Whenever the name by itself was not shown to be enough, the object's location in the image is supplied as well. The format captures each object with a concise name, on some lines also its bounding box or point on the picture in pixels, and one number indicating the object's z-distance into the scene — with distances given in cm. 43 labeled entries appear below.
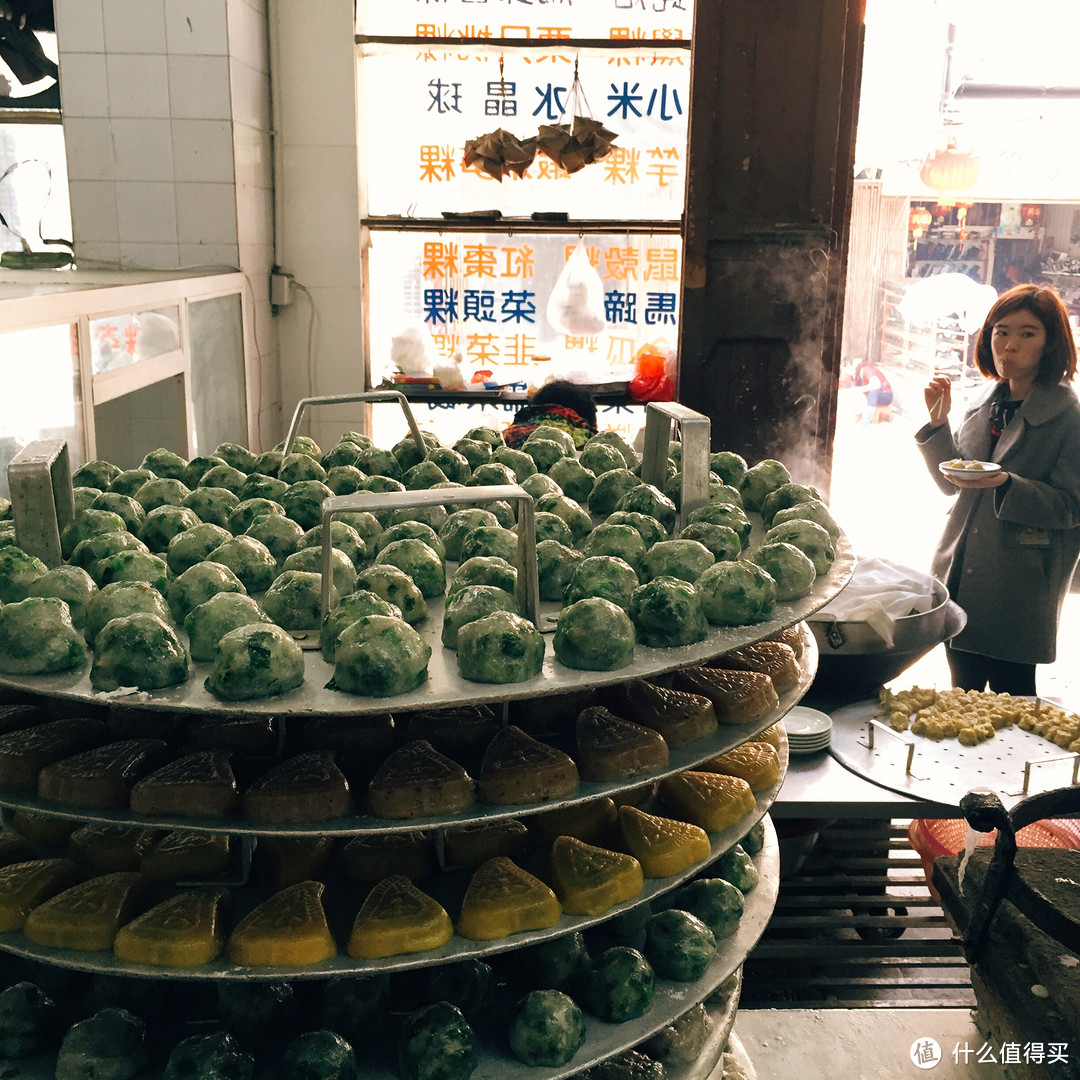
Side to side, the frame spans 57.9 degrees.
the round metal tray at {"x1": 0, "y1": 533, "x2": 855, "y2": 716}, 105
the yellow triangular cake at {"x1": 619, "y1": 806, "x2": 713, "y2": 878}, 136
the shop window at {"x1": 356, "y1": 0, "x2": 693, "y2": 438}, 434
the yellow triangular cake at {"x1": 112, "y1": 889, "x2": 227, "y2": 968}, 115
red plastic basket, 224
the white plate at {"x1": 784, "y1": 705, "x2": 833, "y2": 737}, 234
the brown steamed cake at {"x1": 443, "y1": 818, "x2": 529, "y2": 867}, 140
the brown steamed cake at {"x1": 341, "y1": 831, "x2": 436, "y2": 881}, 135
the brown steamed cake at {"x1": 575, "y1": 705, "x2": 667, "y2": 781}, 128
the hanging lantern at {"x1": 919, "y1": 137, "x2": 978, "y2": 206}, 489
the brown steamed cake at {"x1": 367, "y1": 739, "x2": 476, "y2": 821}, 117
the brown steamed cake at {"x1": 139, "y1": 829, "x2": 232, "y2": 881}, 132
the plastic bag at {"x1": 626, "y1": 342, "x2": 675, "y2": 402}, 455
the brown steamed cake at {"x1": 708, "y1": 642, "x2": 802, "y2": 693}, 166
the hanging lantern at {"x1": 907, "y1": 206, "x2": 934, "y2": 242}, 502
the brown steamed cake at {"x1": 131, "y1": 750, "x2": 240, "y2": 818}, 115
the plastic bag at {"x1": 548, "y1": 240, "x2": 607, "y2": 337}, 450
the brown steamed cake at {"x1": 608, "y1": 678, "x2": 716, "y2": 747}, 141
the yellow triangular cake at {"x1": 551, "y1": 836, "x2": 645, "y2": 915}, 127
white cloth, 249
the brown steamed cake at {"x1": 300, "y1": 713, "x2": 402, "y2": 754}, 139
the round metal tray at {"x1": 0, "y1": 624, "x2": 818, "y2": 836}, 111
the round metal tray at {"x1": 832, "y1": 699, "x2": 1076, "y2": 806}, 219
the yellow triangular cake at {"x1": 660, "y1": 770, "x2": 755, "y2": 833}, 148
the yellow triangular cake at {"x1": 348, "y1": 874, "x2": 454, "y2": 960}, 115
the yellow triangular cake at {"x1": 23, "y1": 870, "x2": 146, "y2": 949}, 119
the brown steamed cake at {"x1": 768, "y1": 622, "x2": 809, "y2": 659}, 179
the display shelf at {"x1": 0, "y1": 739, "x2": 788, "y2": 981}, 113
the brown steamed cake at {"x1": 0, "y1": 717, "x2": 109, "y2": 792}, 123
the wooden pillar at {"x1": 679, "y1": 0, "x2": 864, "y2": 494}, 367
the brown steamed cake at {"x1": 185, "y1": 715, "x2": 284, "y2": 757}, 135
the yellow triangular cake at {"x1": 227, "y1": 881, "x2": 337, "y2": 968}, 114
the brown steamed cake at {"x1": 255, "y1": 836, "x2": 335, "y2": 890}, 134
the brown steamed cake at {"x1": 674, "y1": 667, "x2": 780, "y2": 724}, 148
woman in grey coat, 323
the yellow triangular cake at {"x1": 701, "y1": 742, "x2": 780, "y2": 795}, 163
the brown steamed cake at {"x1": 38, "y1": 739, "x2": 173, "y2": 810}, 118
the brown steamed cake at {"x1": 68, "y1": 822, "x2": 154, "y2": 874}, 138
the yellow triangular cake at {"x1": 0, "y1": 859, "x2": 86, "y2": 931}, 124
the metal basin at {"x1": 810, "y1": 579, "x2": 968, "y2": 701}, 250
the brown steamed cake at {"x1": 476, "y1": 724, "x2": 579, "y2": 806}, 121
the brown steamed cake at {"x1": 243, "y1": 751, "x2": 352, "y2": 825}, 115
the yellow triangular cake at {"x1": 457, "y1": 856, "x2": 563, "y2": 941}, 120
